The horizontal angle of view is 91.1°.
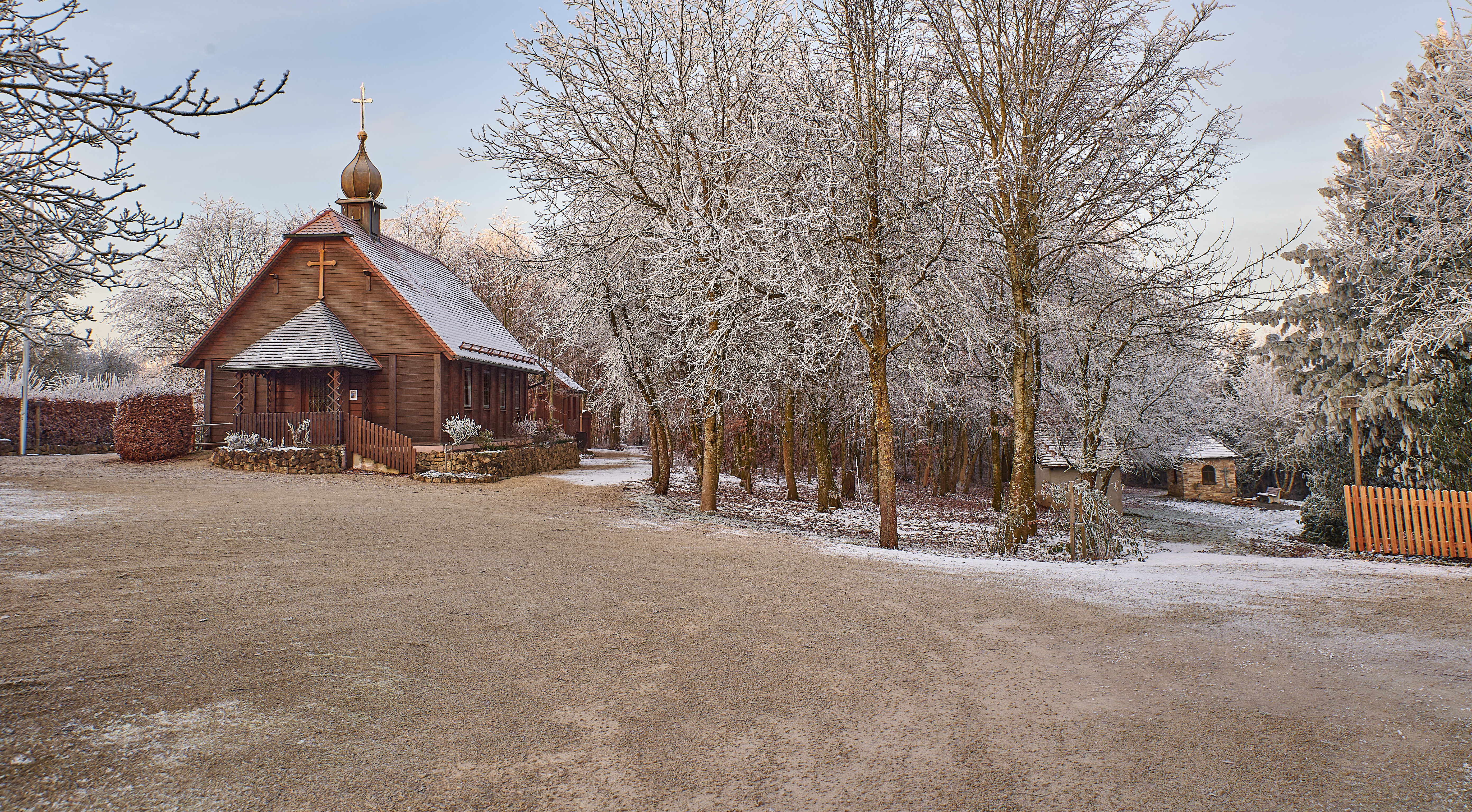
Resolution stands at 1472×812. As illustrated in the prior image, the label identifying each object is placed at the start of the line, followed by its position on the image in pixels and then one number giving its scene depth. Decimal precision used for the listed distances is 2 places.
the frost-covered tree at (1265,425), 32.72
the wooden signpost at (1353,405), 14.77
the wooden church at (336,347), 22.08
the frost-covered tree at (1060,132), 13.16
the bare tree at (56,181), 4.87
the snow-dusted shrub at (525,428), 27.31
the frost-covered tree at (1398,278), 13.66
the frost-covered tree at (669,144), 13.43
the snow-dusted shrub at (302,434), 20.38
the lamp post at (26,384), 21.42
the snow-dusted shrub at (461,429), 20.67
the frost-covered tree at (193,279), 39.44
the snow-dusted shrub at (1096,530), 12.57
